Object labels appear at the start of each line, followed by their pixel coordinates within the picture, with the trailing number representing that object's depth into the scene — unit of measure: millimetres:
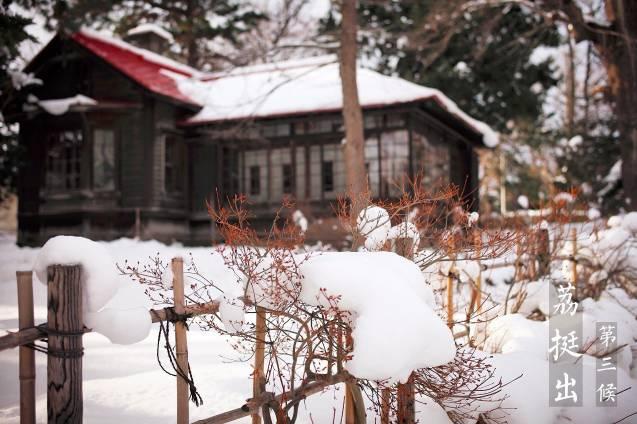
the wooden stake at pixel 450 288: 4912
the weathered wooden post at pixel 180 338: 2915
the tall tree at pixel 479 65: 18859
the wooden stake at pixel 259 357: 2912
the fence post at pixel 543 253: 6824
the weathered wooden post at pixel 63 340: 2543
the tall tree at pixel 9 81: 9625
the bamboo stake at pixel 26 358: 2598
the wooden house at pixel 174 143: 14750
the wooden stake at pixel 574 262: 7242
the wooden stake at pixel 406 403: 3254
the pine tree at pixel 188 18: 20953
